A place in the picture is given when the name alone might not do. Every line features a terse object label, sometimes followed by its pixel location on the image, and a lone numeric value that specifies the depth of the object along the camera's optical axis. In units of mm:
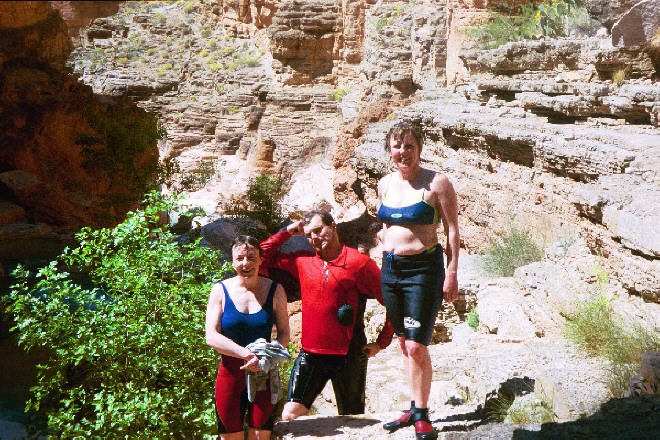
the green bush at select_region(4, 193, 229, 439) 4676
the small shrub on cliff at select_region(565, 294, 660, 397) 4297
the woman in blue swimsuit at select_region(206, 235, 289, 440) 3945
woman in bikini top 4016
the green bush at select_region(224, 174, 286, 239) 16922
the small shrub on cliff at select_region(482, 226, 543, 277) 7934
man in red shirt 4336
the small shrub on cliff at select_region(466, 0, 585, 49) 13930
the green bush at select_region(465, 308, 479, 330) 7090
